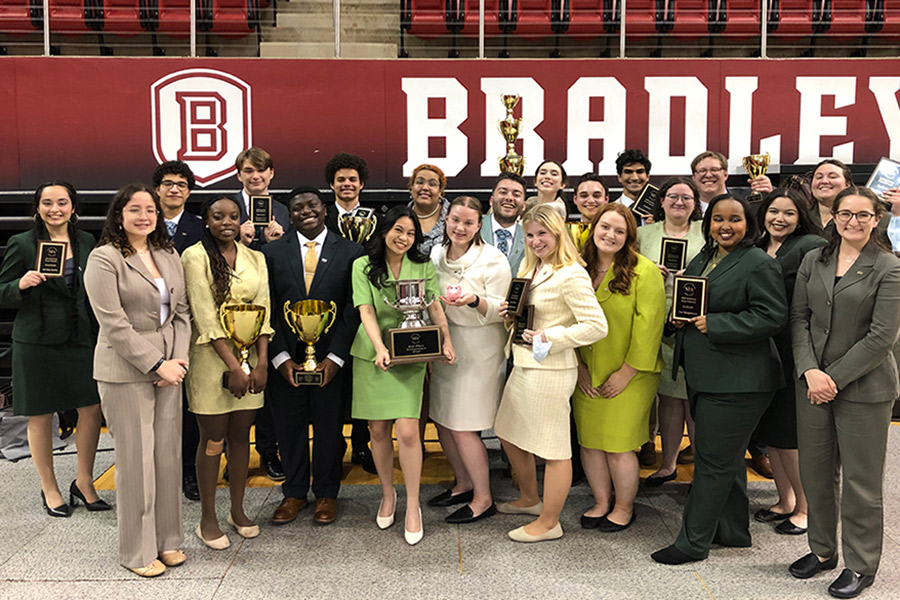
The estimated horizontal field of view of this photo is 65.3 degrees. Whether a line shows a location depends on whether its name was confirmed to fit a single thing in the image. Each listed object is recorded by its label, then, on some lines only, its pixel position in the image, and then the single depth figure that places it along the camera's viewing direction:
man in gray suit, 4.23
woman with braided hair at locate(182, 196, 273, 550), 3.23
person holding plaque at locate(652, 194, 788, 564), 3.02
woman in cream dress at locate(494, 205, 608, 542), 3.22
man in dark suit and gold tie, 3.56
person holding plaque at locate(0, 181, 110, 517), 3.78
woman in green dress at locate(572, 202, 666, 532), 3.35
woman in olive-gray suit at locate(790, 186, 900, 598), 2.78
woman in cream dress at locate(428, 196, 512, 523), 3.51
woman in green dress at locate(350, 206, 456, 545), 3.42
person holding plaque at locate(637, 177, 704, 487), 3.71
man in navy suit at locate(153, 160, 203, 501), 4.06
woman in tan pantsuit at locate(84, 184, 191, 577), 2.92
